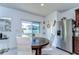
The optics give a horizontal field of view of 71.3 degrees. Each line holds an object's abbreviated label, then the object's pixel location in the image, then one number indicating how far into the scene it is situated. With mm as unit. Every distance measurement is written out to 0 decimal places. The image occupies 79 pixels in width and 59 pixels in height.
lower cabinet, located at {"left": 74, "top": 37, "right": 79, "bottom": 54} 1629
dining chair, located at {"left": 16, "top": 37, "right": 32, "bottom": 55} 1405
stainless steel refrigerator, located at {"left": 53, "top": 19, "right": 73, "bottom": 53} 1696
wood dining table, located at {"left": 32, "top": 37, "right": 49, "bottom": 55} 1379
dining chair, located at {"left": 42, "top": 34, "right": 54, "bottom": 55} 1456
